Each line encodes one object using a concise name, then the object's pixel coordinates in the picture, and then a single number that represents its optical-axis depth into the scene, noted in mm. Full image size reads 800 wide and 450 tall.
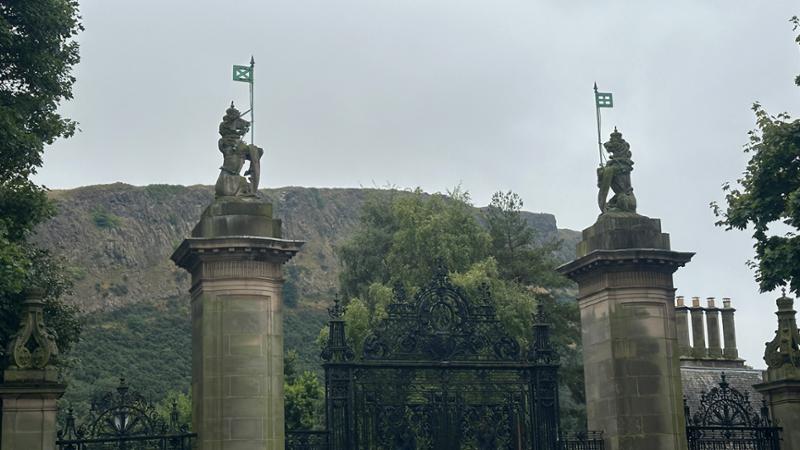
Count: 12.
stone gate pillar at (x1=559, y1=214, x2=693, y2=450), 20391
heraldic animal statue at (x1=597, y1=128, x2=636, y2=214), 21359
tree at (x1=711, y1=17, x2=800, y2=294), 22766
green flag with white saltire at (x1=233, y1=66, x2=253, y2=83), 19750
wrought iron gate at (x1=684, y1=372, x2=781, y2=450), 20797
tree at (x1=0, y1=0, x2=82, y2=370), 19750
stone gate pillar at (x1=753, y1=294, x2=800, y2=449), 21031
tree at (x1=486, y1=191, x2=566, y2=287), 44781
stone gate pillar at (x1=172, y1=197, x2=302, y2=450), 18234
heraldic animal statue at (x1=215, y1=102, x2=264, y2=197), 19203
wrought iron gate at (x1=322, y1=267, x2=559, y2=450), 19672
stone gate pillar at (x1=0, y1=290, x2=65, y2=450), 16797
